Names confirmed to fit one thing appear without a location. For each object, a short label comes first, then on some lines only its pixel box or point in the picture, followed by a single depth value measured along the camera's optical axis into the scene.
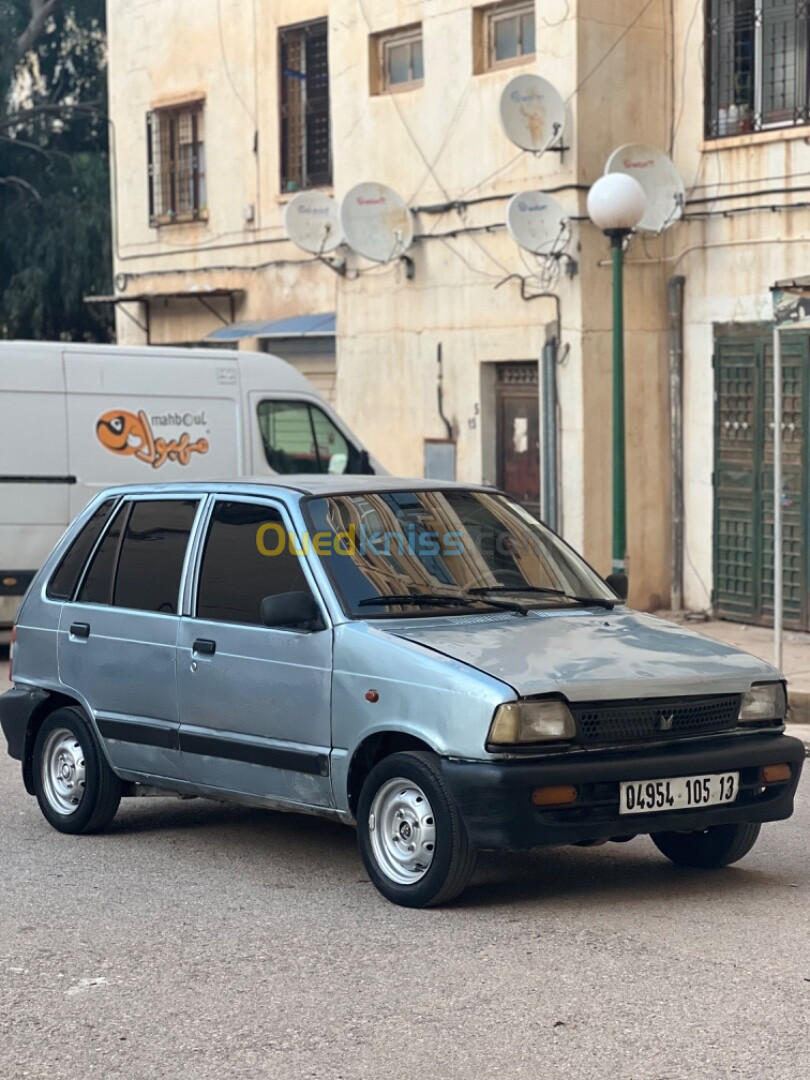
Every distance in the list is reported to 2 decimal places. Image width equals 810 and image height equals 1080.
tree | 29.03
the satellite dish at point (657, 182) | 15.41
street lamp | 13.52
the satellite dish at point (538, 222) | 15.73
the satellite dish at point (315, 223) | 18.55
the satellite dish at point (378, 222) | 17.69
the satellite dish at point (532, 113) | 15.50
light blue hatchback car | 6.25
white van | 14.49
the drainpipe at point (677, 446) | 16.09
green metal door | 14.77
